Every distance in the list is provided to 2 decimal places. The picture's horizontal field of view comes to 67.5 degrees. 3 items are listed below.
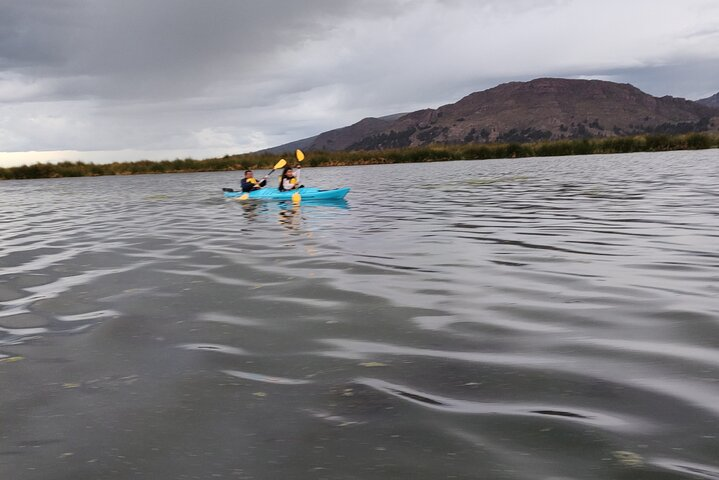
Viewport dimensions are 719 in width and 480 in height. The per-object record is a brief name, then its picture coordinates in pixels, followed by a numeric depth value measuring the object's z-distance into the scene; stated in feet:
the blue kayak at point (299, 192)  61.82
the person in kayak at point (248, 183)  70.08
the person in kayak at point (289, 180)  65.57
